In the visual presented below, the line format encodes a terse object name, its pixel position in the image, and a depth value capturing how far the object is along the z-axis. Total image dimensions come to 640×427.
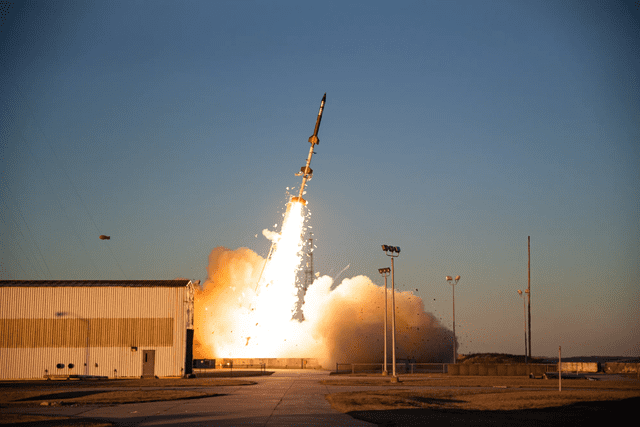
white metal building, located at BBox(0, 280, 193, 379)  64.12
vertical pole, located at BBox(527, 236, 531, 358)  84.18
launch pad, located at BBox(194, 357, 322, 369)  88.69
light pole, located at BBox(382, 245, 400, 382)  60.91
